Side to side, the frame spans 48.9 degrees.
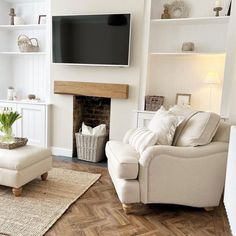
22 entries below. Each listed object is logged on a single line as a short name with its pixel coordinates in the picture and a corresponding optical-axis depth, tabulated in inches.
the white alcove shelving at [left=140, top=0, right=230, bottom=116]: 133.6
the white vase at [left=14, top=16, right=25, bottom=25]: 165.6
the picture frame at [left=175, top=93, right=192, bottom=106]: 141.4
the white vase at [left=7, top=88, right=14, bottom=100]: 170.2
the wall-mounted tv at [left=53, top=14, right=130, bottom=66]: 136.9
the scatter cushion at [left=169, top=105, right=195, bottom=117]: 106.6
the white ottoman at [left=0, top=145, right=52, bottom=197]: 98.4
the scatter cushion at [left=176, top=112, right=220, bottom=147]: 94.0
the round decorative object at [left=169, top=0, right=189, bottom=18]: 136.9
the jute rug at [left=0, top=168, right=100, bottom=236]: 80.4
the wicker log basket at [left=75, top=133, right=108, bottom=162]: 147.6
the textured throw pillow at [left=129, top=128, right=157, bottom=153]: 94.4
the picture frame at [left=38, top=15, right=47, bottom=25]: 164.4
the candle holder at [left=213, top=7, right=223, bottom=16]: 124.6
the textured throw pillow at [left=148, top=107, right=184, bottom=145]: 96.2
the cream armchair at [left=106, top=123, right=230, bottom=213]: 88.8
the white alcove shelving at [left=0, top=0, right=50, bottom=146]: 158.2
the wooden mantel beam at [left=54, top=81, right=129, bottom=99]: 140.6
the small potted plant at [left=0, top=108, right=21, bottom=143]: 109.2
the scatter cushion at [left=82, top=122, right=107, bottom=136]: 150.3
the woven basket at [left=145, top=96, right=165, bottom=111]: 138.9
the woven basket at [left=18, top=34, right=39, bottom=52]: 163.2
